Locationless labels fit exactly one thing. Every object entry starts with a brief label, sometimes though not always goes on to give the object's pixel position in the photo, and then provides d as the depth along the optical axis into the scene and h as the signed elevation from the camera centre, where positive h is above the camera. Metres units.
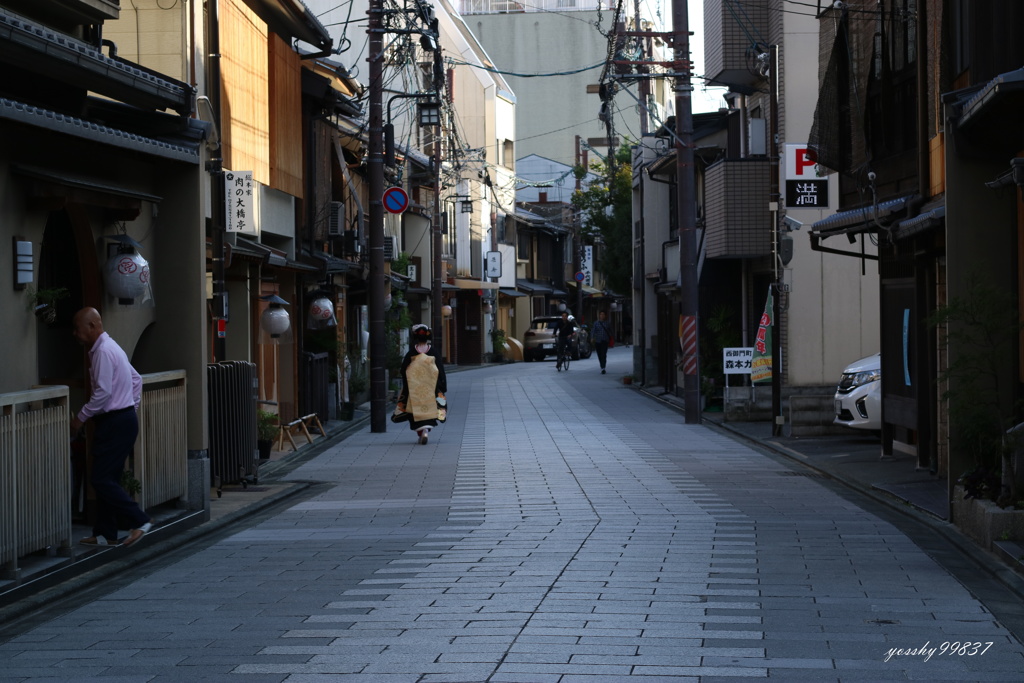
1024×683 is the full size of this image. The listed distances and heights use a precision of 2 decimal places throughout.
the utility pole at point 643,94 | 35.84 +7.83
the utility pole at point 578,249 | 75.69 +5.88
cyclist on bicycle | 50.78 -0.01
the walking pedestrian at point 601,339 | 48.38 +0.01
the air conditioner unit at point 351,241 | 31.39 +2.45
